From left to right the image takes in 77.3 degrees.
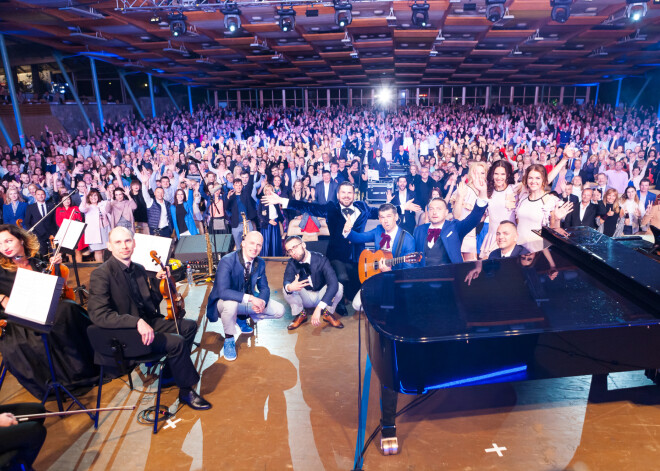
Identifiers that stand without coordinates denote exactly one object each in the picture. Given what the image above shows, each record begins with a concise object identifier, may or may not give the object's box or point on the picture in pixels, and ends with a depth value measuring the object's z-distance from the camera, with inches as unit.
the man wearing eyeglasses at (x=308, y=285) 156.0
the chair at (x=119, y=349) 107.5
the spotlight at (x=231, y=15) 277.7
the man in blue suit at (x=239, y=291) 143.9
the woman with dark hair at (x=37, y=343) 116.1
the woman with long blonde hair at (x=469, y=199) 182.1
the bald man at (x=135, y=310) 108.5
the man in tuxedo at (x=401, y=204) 231.0
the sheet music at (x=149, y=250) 130.6
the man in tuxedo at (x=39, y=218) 226.2
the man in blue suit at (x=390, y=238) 159.6
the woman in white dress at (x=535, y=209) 167.5
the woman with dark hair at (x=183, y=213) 248.8
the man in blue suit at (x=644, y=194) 229.9
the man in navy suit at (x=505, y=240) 151.0
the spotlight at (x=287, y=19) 285.4
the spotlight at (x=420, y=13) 271.6
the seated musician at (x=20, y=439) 79.5
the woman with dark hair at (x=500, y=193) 174.7
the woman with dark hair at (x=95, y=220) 227.3
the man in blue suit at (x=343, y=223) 173.8
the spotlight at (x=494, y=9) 261.4
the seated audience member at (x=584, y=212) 221.5
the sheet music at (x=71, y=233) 155.4
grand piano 90.6
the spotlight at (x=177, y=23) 290.0
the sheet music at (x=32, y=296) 98.3
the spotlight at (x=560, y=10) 251.3
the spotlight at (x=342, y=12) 268.7
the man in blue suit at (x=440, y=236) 160.2
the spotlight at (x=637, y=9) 253.0
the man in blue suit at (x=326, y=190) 247.8
